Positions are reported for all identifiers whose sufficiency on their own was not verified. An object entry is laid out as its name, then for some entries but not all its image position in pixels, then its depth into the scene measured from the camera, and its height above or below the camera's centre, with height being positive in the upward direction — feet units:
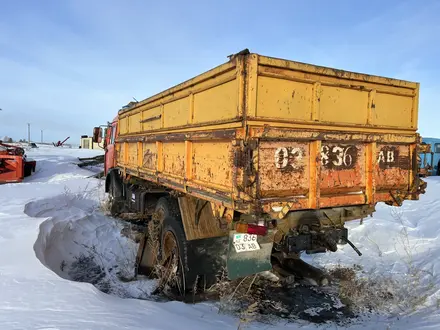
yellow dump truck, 9.39 -0.20
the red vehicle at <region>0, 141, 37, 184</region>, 40.98 -2.48
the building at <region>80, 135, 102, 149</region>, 152.43 +2.28
